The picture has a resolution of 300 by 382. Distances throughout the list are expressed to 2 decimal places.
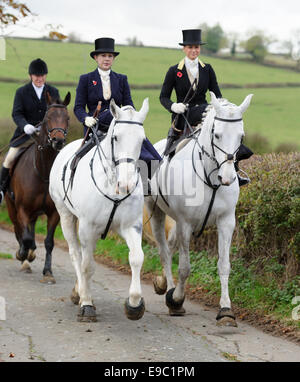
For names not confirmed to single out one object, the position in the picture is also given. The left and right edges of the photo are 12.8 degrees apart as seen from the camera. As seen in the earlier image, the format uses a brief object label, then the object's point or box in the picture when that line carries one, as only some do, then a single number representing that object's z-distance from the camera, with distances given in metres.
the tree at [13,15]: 27.89
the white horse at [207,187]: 13.61
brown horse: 19.53
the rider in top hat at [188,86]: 16.44
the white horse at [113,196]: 12.90
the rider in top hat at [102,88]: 15.81
